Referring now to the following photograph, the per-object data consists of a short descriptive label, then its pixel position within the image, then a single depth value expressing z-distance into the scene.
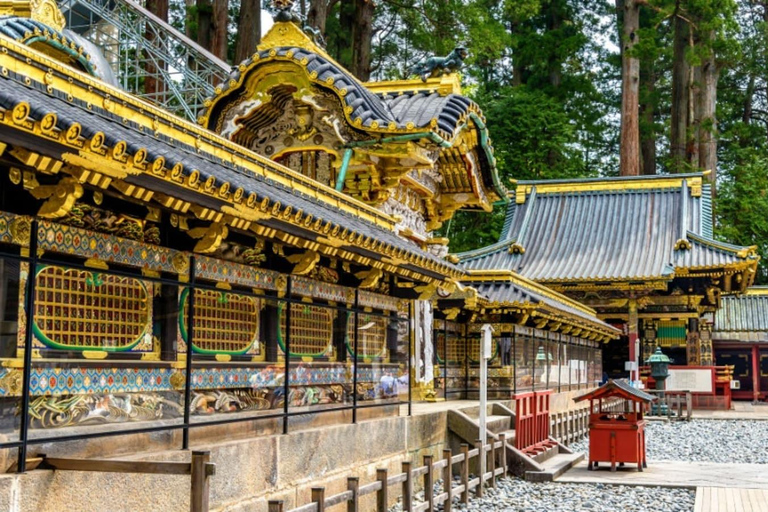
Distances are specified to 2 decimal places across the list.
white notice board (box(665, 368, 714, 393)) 32.15
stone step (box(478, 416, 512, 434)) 16.81
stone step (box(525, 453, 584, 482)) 15.40
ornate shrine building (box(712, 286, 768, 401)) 38.53
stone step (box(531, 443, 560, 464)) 16.79
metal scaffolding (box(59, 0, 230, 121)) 26.34
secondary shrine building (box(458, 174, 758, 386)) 34.78
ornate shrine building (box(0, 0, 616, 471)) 6.95
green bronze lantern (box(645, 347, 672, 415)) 30.25
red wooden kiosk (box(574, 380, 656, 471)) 16.59
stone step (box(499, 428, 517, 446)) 16.53
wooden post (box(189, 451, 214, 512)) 6.88
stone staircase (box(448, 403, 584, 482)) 15.44
